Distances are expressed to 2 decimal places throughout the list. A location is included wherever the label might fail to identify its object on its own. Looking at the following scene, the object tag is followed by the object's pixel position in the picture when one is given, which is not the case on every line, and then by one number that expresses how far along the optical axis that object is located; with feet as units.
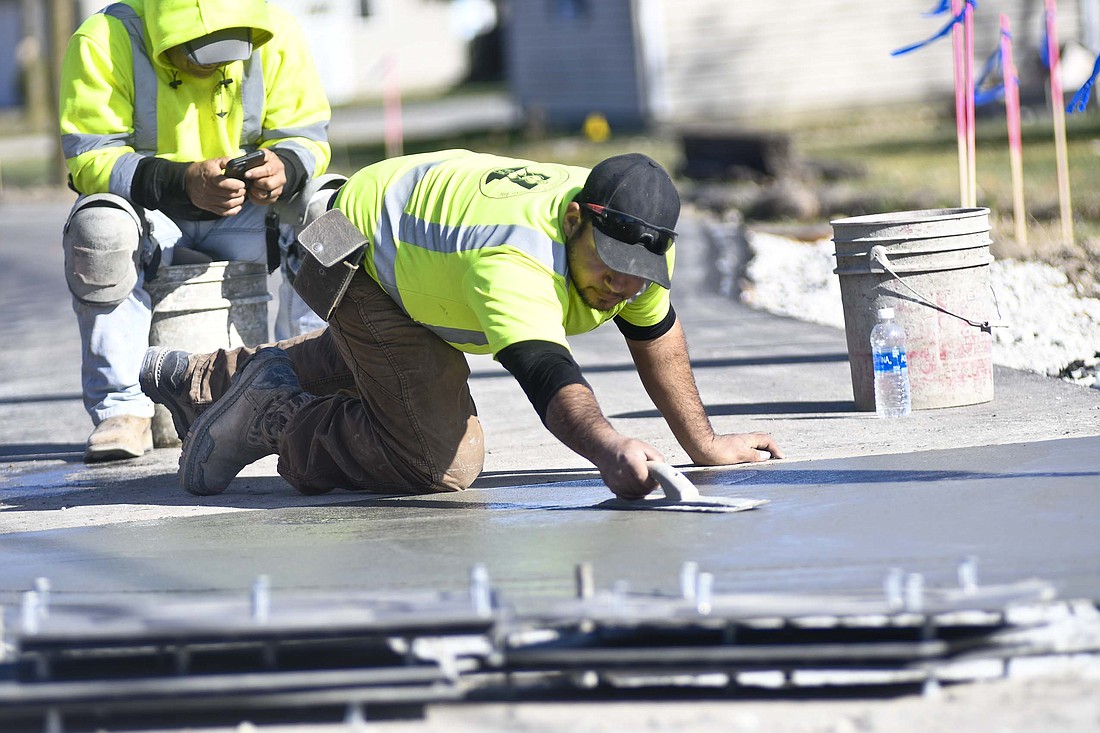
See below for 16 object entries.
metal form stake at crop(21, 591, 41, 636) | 19.17
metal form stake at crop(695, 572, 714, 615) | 19.11
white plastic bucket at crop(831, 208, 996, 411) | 34.83
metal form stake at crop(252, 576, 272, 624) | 18.95
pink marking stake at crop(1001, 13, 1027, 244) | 59.09
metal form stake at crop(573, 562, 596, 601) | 19.97
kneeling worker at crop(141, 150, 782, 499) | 25.09
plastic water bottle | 35.01
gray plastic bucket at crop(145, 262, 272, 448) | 37.11
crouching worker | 35.40
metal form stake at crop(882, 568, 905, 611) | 18.97
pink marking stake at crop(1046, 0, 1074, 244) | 61.41
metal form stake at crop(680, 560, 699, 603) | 19.89
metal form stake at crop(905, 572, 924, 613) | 18.75
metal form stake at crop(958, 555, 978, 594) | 19.72
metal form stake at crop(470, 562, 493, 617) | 19.22
